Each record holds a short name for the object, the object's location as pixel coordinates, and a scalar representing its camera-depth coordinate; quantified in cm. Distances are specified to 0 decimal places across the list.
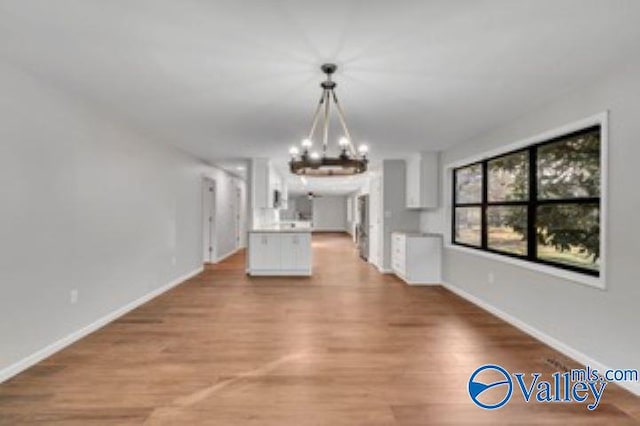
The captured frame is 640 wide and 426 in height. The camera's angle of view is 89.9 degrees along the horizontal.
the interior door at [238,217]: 963
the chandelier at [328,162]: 281
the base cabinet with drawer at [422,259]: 566
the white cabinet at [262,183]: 635
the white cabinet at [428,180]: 575
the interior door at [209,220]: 711
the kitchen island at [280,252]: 623
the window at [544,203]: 284
